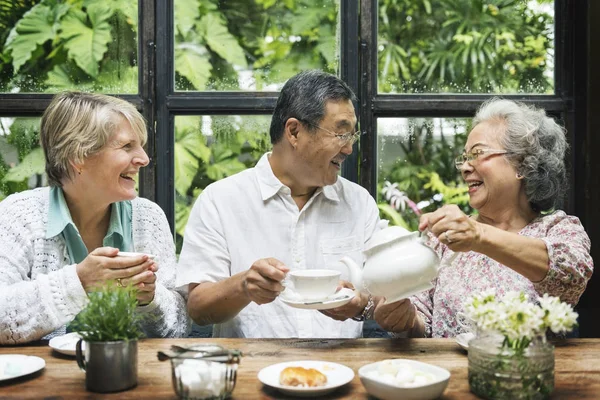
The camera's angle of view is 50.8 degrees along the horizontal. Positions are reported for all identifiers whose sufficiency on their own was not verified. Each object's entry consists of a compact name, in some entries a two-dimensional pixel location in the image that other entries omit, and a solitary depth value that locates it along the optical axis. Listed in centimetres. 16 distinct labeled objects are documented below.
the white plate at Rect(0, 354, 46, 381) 150
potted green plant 141
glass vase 132
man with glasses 224
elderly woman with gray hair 194
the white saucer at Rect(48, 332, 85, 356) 166
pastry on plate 141
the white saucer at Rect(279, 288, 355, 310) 162
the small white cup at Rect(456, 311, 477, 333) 202
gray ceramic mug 141
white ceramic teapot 157
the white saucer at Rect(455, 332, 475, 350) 170
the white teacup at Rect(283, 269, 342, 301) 164
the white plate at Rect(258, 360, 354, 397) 138
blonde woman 180
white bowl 132
